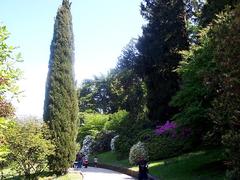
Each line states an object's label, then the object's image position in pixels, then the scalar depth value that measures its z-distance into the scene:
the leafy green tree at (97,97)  48.92
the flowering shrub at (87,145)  31.36
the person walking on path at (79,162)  23.80
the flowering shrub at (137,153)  18.89
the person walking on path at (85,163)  24.61
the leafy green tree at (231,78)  5.92
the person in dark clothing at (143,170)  13.40
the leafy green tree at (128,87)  36.63
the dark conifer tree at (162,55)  24.23
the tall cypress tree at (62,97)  16.64
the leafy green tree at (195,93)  11.97
